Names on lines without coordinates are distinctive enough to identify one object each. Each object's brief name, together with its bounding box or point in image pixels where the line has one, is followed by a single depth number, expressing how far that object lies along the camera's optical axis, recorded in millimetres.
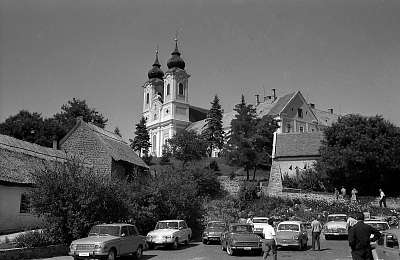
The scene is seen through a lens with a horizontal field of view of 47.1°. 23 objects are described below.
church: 92750
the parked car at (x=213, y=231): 26438
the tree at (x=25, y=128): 61838
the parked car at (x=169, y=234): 23203
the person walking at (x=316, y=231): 22234
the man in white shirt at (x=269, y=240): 16000
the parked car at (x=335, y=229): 28891
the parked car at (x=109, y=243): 17172
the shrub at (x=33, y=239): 19922
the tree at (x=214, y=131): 87188
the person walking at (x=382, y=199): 43062
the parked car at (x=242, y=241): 20547
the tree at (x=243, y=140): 62469
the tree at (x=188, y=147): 78188
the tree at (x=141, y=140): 97500
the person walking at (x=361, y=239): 10773
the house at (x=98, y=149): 40969
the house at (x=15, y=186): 27497
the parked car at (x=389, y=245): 11047
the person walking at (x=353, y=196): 43469
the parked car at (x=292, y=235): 23062
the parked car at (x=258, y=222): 29327
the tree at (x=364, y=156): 47469
